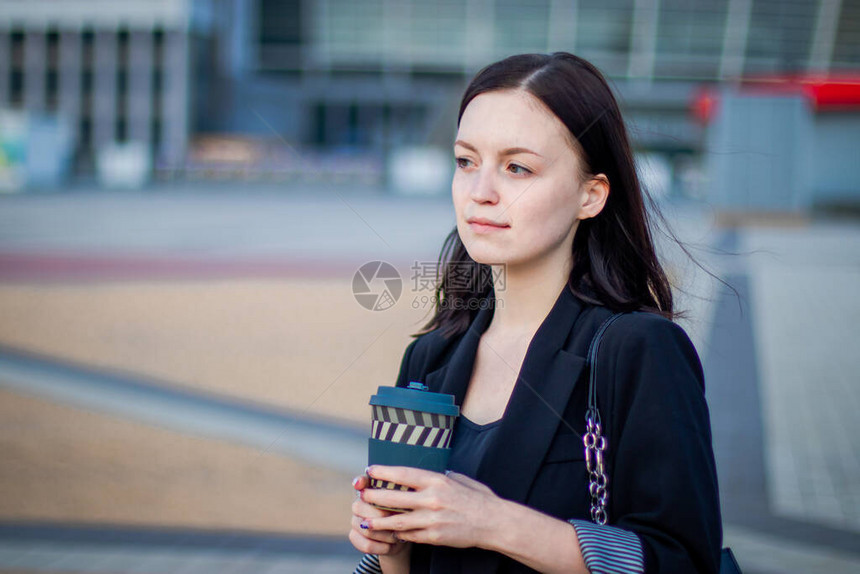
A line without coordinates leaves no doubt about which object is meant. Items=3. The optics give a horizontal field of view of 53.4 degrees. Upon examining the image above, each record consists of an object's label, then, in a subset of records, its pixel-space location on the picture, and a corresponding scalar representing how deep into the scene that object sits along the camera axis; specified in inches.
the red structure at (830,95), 900.0
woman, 56.1
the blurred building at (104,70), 1793.8
